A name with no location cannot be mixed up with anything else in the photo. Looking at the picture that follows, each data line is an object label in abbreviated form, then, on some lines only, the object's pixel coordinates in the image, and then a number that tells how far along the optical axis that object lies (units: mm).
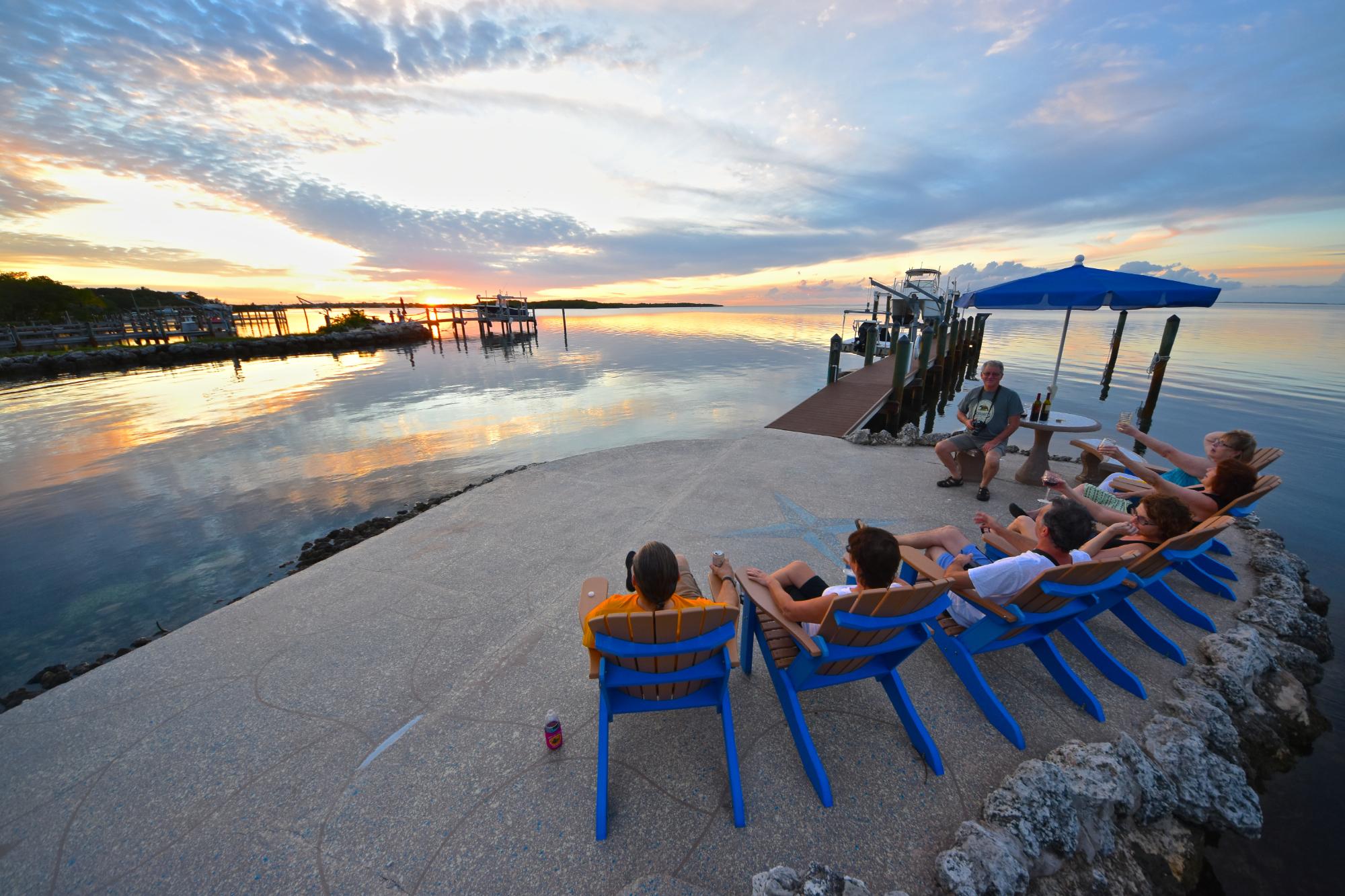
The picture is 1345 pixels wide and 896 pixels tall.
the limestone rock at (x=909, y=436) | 8625
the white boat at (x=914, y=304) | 40312
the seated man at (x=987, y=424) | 6141
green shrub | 58869
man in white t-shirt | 2797
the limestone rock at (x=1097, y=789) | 2207
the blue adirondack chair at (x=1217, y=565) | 3570
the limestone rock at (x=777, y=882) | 1862
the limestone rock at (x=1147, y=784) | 2391
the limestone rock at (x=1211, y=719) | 2752
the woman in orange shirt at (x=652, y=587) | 2277
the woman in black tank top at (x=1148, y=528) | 3236
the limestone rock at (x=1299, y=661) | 3623
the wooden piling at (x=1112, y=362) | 17828
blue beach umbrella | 6168
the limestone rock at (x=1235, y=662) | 3104
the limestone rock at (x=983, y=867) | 1910
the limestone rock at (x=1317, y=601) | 4578
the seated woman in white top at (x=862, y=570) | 2494
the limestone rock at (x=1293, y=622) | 3773
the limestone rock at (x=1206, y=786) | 2482
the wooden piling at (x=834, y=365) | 16728
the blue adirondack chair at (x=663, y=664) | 2197
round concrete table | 6145
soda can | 2660
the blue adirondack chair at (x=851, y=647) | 2303
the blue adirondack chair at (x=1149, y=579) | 3119
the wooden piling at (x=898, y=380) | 13938
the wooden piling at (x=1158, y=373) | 12664
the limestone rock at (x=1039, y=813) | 2100
